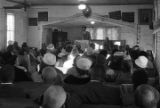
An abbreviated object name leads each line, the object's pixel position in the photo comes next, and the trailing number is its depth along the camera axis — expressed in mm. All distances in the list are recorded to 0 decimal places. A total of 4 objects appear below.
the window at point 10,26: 15351
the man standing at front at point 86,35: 15995
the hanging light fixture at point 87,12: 15627
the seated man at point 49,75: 4688
